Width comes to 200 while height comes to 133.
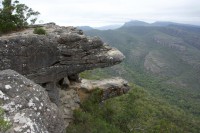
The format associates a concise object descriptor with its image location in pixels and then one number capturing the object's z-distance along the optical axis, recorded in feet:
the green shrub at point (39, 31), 46.94
